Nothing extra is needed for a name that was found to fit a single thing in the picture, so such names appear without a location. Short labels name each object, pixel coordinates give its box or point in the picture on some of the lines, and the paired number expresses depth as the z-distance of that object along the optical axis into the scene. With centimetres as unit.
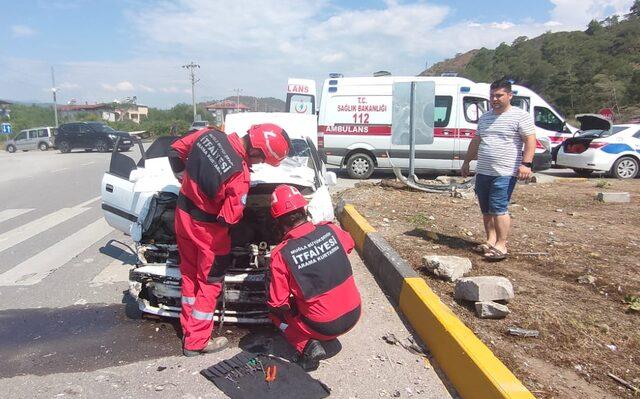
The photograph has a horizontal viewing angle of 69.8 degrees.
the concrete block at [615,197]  813
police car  1216
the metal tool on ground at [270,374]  292
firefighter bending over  304
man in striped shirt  465
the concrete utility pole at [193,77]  6512
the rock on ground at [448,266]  426
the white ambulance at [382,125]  1177
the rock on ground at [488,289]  362
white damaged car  355
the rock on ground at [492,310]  346
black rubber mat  281
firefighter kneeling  299
